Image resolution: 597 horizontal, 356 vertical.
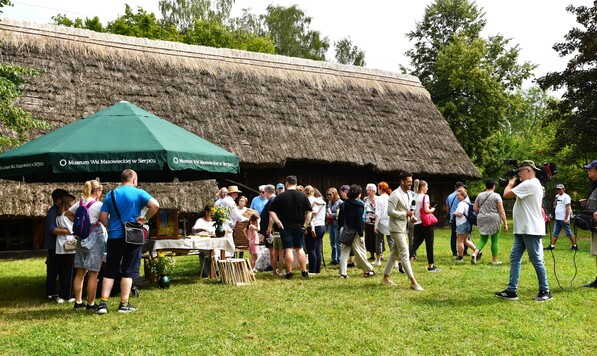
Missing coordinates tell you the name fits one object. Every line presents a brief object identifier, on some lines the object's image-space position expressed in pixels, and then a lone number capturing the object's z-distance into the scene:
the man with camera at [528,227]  7.07
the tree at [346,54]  43.12
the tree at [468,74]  28.75
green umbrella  7.30
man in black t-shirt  9.30
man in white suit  8.11
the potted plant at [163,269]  8.59
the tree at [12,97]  8.33
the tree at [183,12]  35.84
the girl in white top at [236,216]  10.99
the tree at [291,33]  40.59
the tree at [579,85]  19.66
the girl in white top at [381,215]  10.71
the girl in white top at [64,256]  7.57
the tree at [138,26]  28.84
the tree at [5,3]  8.64
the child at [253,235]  10.30
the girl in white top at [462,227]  11.29
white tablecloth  8.74
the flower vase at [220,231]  9.62
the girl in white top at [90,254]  6.99
